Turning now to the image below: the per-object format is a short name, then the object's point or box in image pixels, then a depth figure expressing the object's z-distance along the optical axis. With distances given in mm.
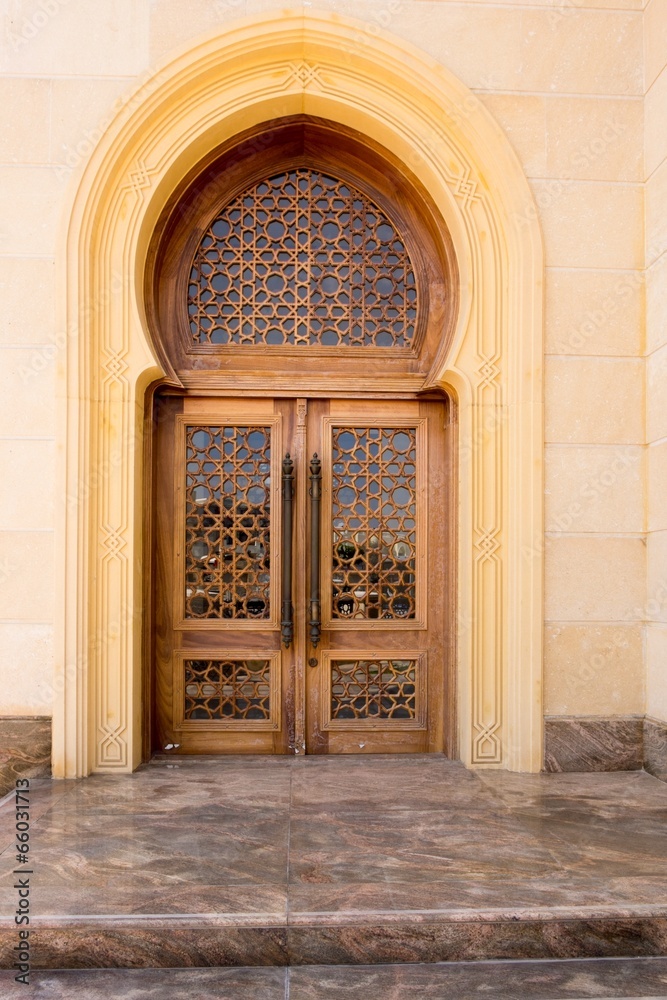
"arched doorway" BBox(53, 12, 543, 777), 4641
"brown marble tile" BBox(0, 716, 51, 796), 4543
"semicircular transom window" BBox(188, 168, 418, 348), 5180
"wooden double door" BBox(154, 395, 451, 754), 5098
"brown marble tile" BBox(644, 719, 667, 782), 4570
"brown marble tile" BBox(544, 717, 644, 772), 4738
